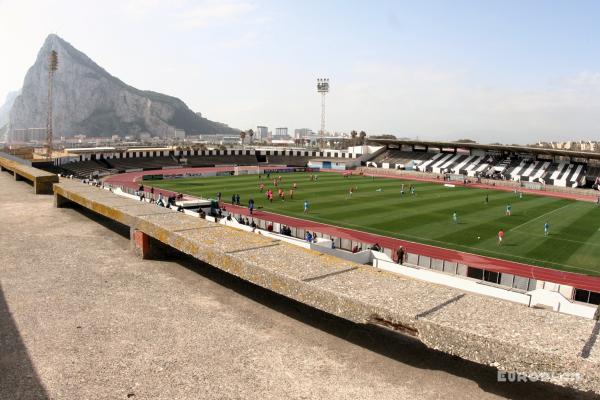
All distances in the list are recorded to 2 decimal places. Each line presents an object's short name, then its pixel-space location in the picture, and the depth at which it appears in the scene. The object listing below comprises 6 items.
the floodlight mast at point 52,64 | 82.31
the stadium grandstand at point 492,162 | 66.06
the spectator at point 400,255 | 22.38
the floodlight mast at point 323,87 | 130.00
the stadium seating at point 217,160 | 89.75
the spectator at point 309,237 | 25.51
